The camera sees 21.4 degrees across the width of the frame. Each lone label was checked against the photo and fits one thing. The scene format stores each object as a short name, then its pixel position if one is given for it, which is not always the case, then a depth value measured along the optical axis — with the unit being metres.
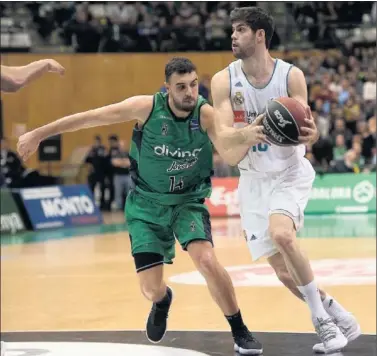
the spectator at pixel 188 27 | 25.30
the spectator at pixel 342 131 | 23.02
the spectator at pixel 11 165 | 20.64
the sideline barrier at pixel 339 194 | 21.19
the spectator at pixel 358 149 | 21.50
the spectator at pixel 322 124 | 23.25
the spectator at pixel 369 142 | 22.20
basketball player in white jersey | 7.02
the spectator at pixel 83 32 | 24.92
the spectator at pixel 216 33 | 25.66
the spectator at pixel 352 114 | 23.59
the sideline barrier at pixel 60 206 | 19.02
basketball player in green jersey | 7.07
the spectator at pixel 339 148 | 21.97
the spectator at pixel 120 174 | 22.75
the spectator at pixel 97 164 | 22.92
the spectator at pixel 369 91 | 23.84
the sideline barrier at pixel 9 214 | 18.47
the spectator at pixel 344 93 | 24.30
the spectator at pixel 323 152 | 21.91
